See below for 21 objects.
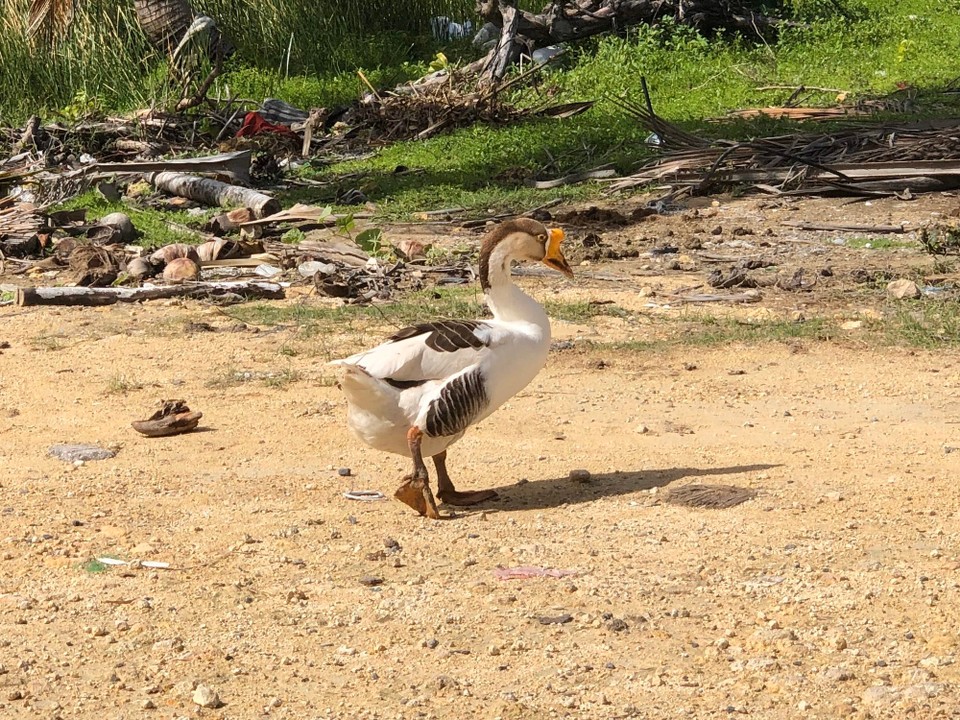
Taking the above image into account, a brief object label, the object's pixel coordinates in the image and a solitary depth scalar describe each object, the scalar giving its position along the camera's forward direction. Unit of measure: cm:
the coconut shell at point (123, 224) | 2339
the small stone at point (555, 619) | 836
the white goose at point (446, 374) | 1042
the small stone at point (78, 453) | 1223
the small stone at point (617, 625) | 820
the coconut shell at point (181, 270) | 2022
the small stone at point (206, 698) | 731
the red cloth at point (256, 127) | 3309
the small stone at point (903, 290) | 1778
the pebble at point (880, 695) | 716
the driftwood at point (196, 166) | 2792
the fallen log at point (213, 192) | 2455
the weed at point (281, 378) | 1467
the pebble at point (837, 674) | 743
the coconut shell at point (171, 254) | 2100
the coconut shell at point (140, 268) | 2061
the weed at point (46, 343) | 1659
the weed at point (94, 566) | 931
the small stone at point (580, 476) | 1128
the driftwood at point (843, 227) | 2155
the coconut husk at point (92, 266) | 2033
